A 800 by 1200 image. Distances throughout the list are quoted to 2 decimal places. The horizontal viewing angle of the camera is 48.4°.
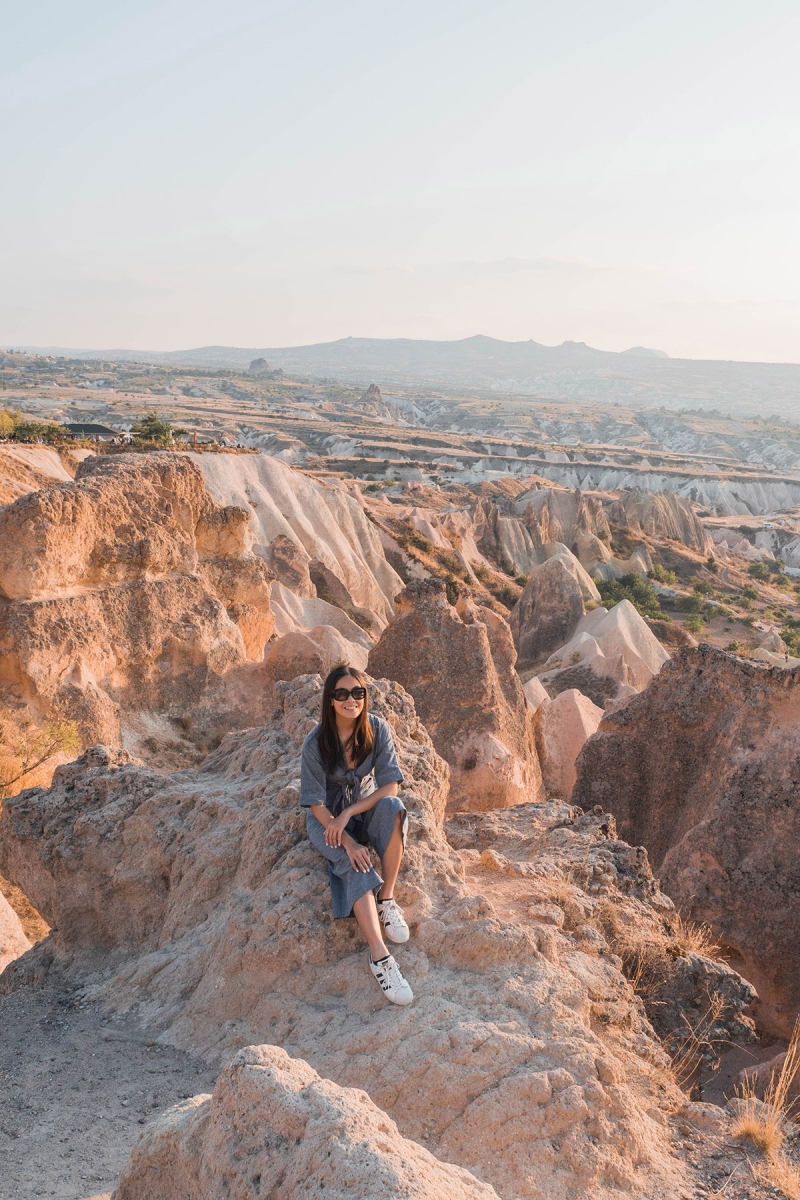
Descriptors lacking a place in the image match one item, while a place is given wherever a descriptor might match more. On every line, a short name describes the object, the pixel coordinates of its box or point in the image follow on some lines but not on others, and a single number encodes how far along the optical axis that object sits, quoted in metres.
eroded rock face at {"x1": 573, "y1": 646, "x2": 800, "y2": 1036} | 7.37
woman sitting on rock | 4.30
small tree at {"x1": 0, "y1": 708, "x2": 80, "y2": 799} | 9.72
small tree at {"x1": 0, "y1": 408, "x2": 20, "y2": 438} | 38.16
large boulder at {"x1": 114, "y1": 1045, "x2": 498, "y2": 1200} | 2.62
